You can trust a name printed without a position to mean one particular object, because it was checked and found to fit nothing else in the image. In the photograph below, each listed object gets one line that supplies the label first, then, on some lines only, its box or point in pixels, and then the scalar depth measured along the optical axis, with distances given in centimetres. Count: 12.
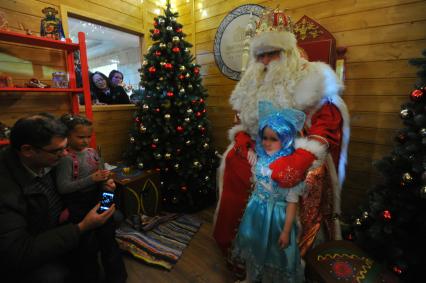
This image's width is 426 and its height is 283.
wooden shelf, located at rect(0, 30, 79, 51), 176
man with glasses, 96
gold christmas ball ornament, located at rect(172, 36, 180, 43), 234
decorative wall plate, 257
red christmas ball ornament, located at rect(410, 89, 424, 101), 120
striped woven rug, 187
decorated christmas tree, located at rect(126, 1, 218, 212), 235
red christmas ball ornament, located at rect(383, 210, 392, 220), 126
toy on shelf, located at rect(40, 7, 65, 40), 198
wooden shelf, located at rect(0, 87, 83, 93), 175
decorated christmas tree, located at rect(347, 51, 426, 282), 118
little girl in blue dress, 125
